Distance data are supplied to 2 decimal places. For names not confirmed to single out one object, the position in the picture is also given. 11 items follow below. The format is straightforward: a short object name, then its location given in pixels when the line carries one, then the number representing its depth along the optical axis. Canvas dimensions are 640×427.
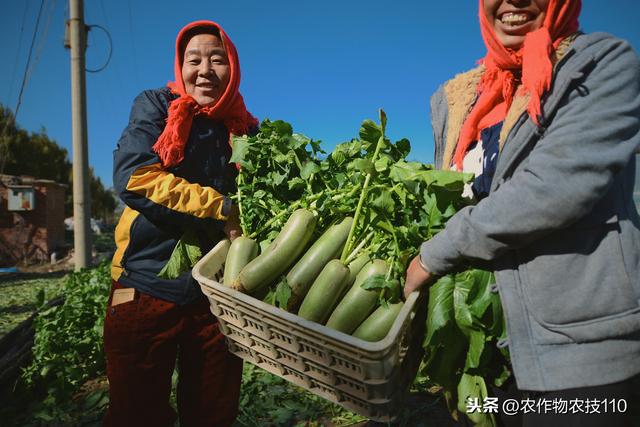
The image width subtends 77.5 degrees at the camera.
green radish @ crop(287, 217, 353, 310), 1.91
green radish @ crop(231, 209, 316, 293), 1.88
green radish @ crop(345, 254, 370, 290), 1.97
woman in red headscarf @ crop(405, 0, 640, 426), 1.37
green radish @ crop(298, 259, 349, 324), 1.80
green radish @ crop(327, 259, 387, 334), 1.79
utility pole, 7.47
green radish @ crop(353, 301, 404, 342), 1.72
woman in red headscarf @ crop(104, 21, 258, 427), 2.24
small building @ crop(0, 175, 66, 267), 15.91
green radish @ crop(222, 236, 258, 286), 2.00
